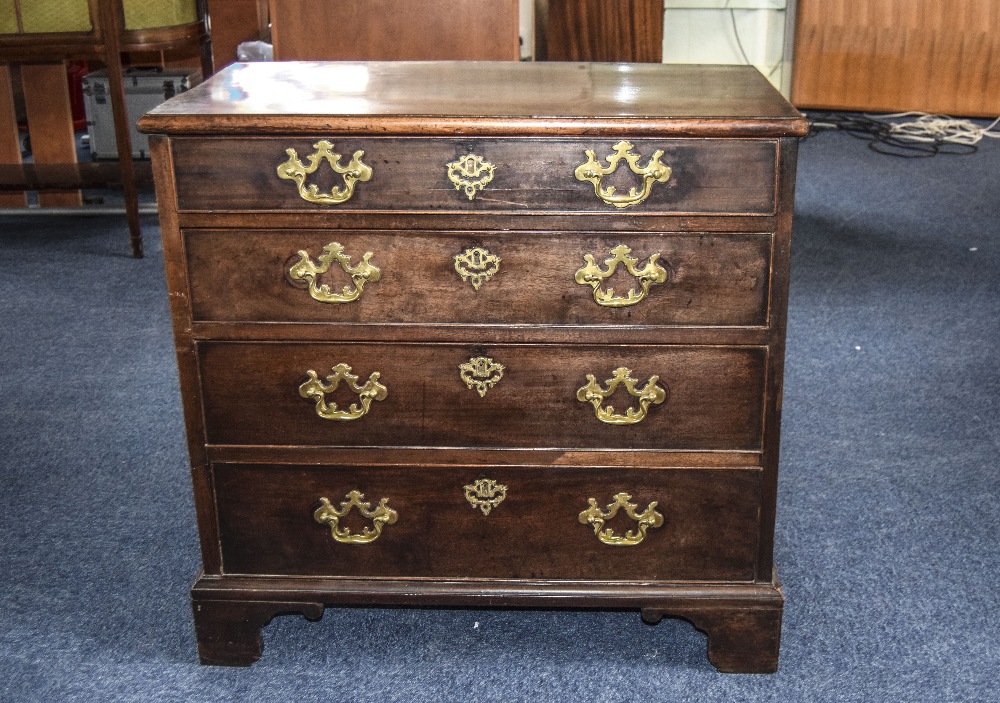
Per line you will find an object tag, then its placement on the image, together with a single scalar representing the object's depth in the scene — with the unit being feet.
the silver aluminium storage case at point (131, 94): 13.56
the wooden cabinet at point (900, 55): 16.67
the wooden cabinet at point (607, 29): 8.60
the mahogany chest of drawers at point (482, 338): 4.94
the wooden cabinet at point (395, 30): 8.98
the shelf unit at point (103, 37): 11.05
